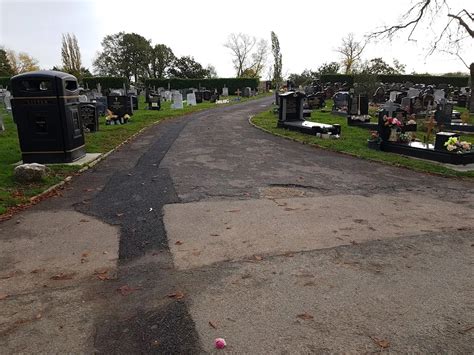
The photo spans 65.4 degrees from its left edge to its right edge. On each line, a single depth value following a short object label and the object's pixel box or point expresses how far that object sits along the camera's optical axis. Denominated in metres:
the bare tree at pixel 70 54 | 51.59
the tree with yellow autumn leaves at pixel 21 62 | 74.19
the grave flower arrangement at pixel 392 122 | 12.04
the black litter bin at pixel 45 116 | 8.98
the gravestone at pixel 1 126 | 14.23
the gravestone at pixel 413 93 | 25.29
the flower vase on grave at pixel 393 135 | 12.23
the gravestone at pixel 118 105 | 19.08
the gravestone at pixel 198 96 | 35.40
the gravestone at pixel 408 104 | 20.31
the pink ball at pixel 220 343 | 2.87
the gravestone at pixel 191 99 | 31.48
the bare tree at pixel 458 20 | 24.97
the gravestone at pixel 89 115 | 14.94
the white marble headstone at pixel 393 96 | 24.25
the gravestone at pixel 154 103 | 26.30
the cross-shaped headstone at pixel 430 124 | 13.00
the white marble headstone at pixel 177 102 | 27.42
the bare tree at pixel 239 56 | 86.69
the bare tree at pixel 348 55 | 67.25
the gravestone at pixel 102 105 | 20.97
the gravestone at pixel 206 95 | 37.53
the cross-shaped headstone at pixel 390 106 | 16.93
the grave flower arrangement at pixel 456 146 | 10.41
